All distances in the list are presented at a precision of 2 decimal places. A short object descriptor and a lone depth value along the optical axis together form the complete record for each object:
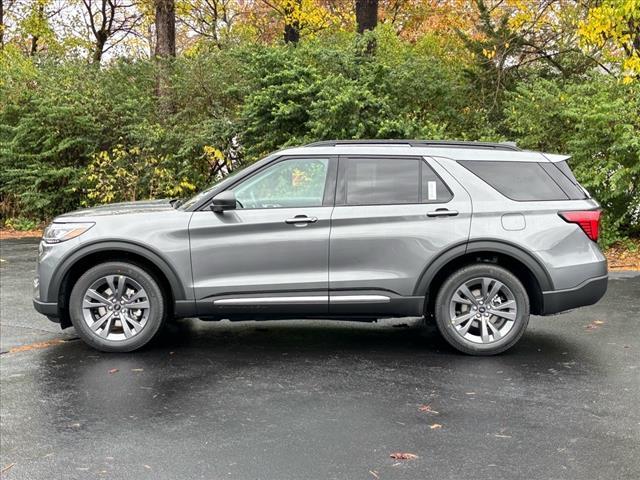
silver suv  5.99
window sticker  6.10
